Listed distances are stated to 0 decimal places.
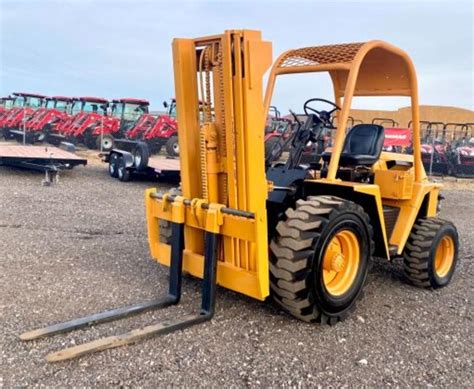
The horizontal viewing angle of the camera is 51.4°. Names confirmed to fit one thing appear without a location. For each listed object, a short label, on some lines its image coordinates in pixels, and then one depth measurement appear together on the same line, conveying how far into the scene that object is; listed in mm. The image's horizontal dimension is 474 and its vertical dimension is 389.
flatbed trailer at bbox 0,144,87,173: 11352
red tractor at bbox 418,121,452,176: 16859
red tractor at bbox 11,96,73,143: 20281
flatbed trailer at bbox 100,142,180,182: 11500
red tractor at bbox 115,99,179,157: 18766
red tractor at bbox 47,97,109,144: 19797
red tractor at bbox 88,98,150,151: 19323
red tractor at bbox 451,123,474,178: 16688
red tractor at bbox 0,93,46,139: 21511
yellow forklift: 3561
